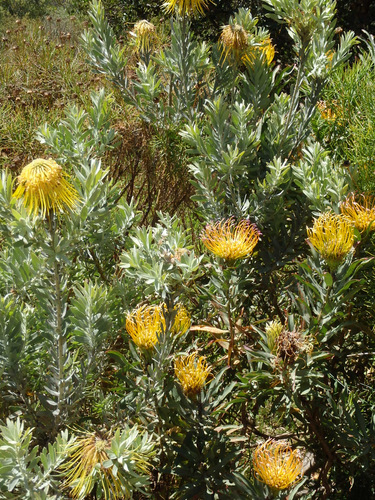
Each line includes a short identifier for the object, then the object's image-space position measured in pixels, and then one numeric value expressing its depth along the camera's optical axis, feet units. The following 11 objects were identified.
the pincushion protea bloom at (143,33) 8.04
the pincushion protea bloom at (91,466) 4.27
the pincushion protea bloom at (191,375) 5.30
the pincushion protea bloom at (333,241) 5.27
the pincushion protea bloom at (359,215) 5.70
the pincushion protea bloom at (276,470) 4.68
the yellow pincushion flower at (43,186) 4.03
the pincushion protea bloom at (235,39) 6.70
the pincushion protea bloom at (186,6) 6.74
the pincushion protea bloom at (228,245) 5.39
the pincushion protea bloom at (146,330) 5.14
